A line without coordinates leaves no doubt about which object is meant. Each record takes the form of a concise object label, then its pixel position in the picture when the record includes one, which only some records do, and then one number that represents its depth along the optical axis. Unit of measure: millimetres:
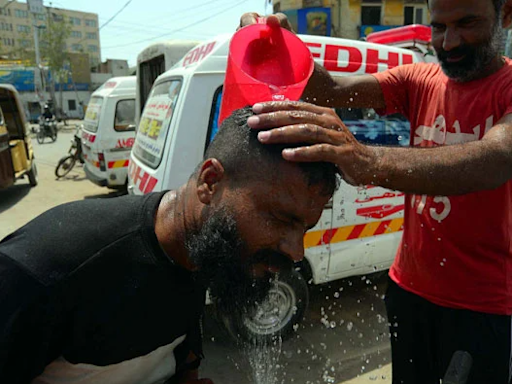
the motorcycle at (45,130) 21219
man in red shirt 1417
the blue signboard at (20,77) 37906
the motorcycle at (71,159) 11633
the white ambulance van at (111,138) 8453
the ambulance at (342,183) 3320
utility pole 25214
